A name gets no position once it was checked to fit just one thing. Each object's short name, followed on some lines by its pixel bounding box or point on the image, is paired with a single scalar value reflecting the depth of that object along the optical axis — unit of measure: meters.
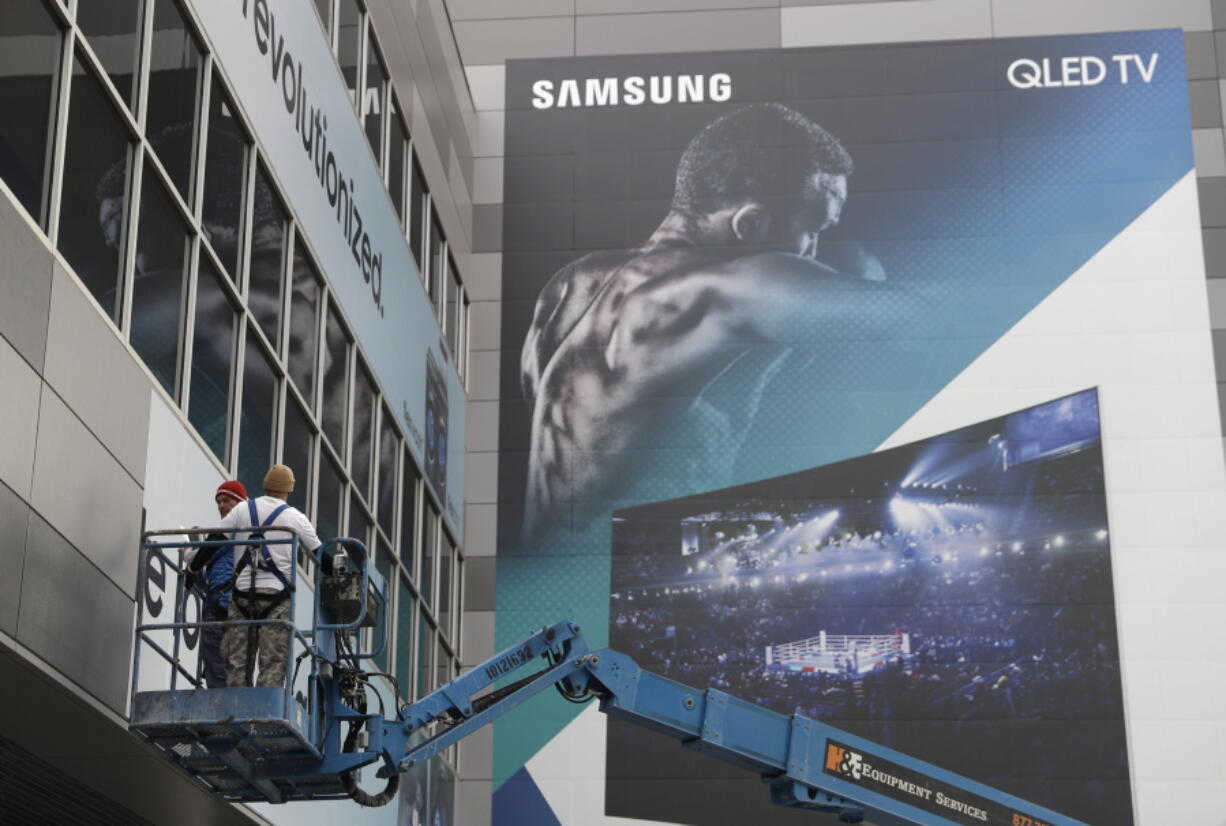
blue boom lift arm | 11.30
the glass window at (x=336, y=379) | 18.75
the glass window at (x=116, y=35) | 12.23
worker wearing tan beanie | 11.37
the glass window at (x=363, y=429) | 20.09
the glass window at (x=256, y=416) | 15.40
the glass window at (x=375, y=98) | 21.67
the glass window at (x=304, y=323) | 17.41
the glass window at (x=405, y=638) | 22.67
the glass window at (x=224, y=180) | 14.92
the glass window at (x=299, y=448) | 17.02
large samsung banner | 26.91
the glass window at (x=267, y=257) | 16.20
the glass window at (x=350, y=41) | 20.39
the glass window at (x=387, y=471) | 21.52
